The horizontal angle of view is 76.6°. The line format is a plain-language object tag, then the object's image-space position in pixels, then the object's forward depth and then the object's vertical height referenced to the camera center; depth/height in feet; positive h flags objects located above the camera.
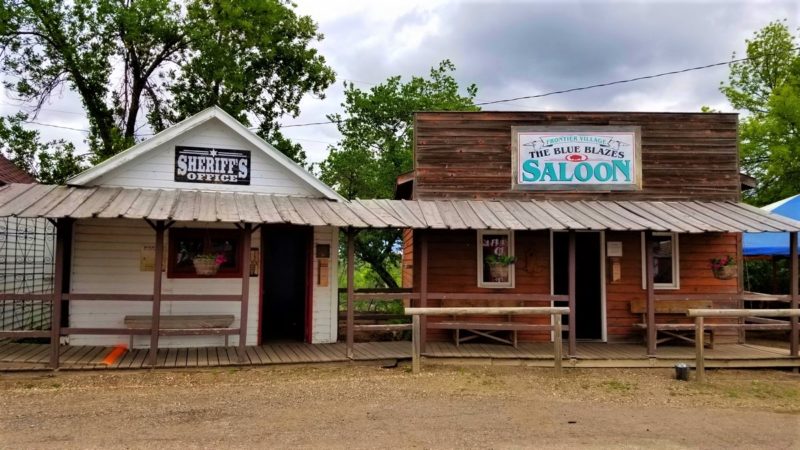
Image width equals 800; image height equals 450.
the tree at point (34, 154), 52.24 +9.81
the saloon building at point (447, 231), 27.27 +1.25
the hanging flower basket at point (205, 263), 27.32 -0.74
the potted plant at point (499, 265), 30.60 -0.76
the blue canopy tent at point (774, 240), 40.96 +1.32
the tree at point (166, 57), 55.06 +22.61
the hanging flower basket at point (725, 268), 31.22 -0.80
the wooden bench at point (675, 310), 30.25 -3.38
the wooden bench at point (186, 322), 27.32 -4.01
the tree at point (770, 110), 57.72 +17.07
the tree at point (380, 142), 55.57 +12.97
